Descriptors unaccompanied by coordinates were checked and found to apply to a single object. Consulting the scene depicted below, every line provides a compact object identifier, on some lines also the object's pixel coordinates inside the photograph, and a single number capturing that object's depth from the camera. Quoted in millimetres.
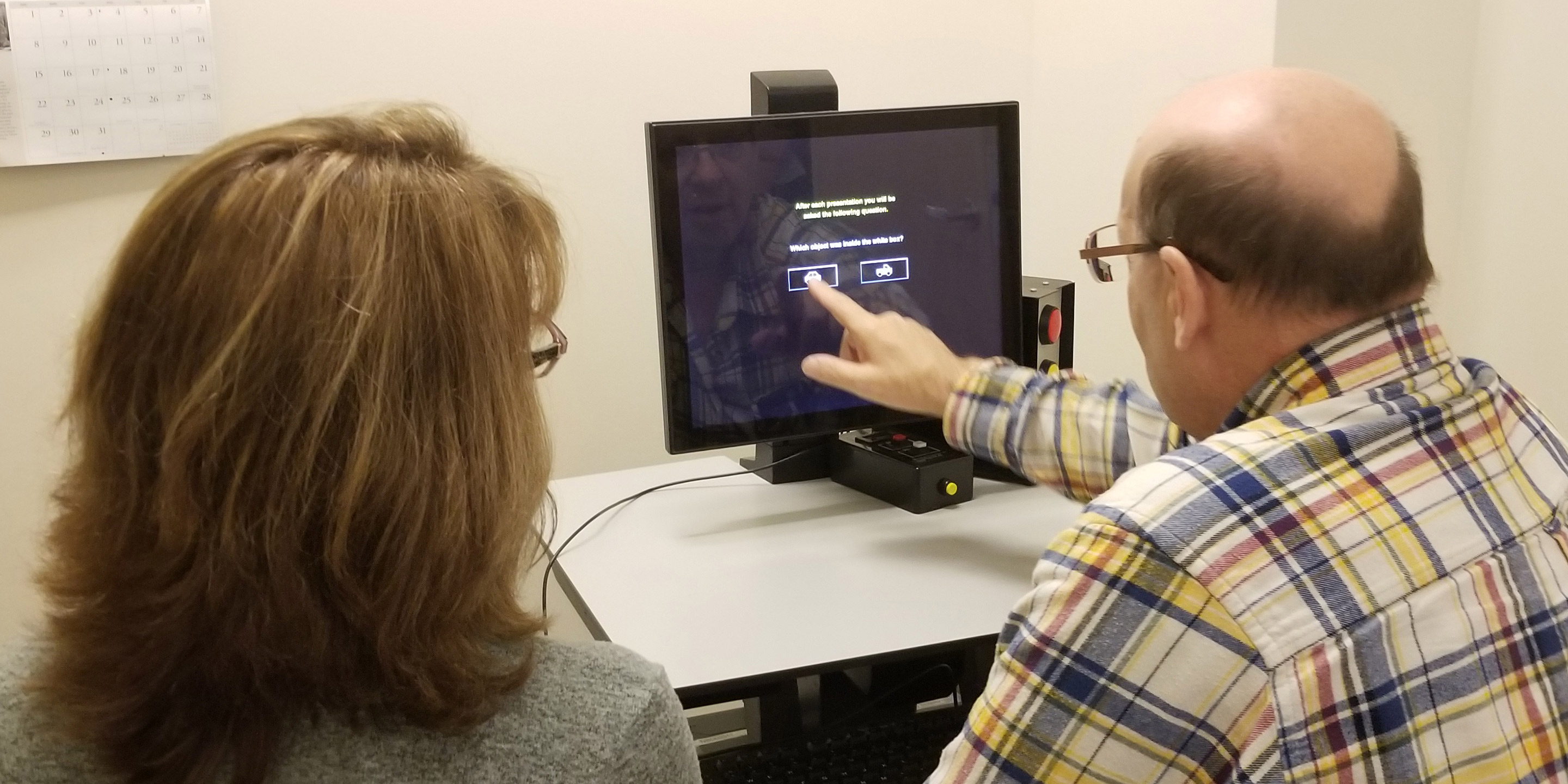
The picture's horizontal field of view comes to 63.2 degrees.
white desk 1386
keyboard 1395
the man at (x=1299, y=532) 918
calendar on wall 2186
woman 759
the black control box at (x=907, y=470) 1753
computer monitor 1586
